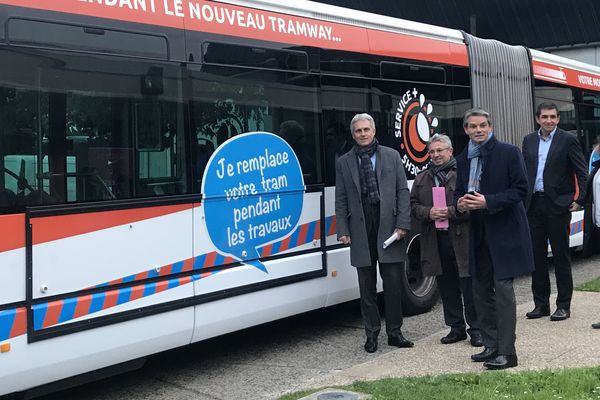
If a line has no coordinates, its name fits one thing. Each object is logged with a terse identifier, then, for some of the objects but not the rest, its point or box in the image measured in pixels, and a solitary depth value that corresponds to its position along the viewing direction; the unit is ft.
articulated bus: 14.12
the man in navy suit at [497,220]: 16.42
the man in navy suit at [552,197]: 21.27
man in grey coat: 19.19
